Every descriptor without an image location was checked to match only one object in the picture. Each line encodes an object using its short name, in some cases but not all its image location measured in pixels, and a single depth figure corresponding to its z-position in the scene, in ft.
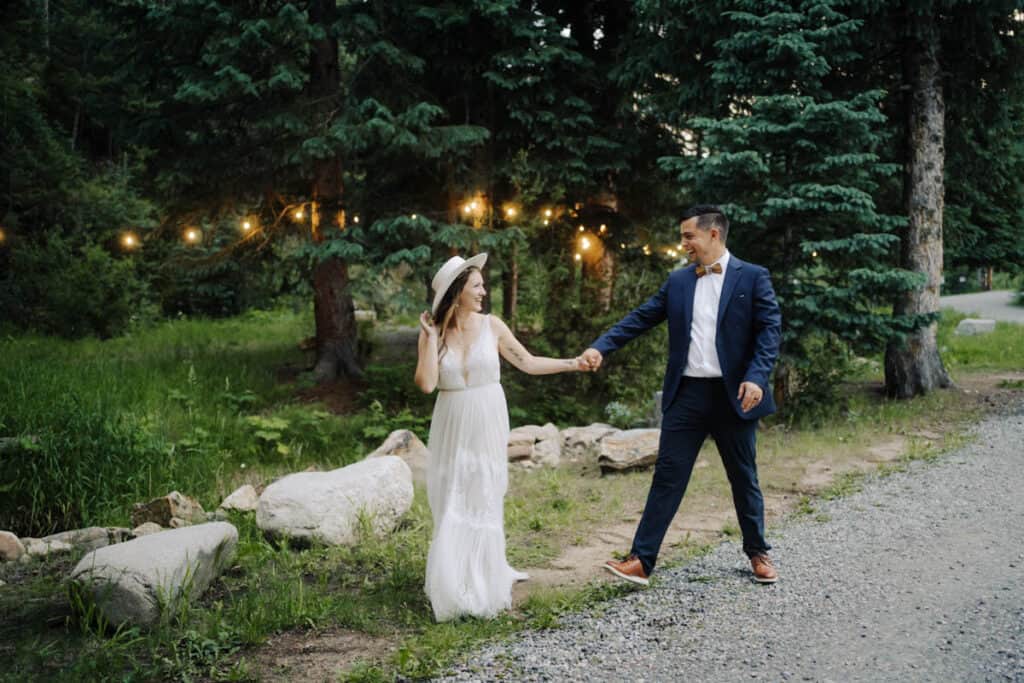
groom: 15.55
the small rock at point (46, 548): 19.30
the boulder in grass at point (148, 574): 14.25
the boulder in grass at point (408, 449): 27.52
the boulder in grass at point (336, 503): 19.19
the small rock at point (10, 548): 19.16
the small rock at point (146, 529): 20.29
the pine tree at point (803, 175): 27.48
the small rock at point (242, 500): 22.50
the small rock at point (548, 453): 27.78
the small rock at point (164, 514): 21.66
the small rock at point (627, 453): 25.66
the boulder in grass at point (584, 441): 28.99
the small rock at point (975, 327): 55.83
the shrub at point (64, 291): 56.03
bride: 14.64
